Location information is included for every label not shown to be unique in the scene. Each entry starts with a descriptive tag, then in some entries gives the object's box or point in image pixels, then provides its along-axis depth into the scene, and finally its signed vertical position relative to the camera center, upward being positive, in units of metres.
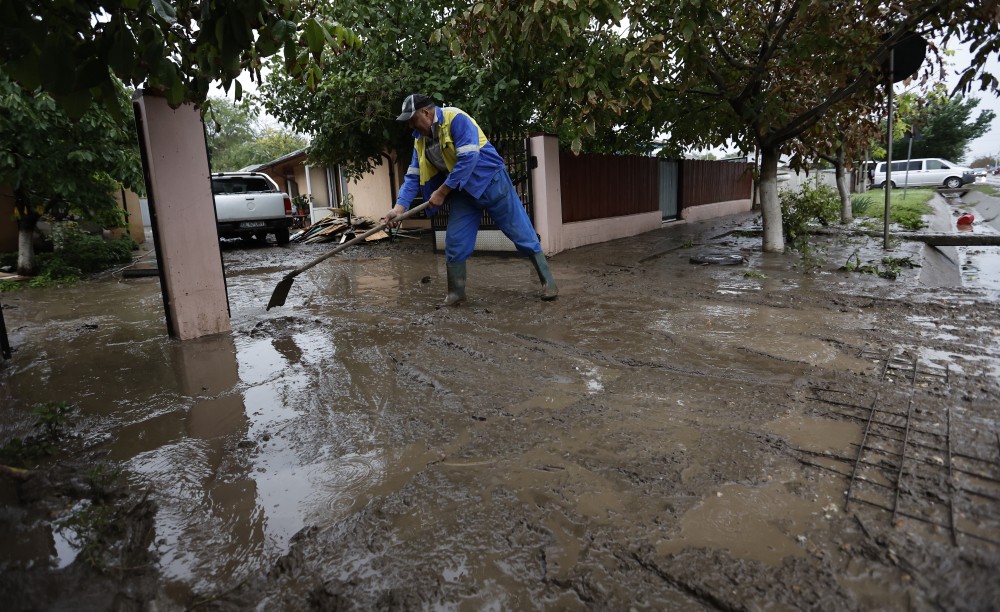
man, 4.88 +0.32
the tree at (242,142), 39.78 +6.40
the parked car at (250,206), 12.06 +0.58
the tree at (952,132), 34.59 +3.42
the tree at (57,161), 7.16 +1.11
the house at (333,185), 16.28 +1.33
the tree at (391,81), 8.84 +2.31
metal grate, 1.91 -1.03
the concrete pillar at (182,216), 4.13 +0.16
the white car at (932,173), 26.83 +0.76
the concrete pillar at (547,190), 8.41 +0.36
